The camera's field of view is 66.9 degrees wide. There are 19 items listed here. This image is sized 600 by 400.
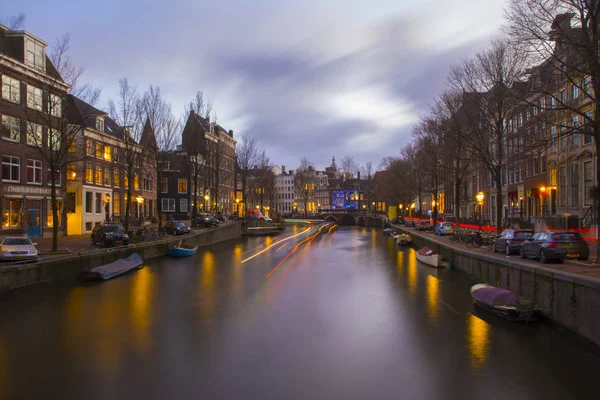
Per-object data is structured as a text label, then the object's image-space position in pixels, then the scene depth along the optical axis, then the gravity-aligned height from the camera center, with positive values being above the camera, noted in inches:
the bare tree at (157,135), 1774.1 +284.1
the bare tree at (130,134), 1592.9 +261.9
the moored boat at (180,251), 1582.6 -164.5
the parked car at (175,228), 1935.3 -99.7
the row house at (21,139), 1382.9 +207.1
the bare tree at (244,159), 3117.6 +320.2
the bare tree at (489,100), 1154.7 +277.8
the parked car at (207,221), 2375.7 -89.2
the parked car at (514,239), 1018.7 -80.8
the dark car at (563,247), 802.2 -77.4
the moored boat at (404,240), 2158.2 -172.4
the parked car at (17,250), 922.7 -91.3
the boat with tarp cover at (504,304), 664.4 -153.7
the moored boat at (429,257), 1341.9 -164.0
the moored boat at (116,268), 1044.5 -156.6
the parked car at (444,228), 2002.8 -111.0
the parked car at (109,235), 1315.2 -89.5
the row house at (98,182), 1851.6 +103.6
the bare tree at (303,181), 5718.5 +293.9
